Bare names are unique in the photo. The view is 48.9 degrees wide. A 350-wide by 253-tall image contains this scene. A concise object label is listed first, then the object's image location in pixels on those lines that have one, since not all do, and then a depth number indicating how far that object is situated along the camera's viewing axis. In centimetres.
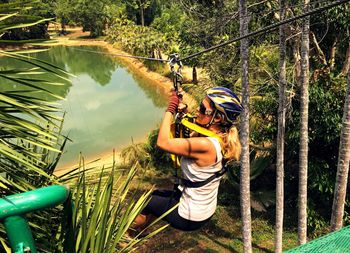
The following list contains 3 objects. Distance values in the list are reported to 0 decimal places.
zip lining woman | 281
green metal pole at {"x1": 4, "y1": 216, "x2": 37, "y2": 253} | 101
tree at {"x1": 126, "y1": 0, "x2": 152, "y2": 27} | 3931
